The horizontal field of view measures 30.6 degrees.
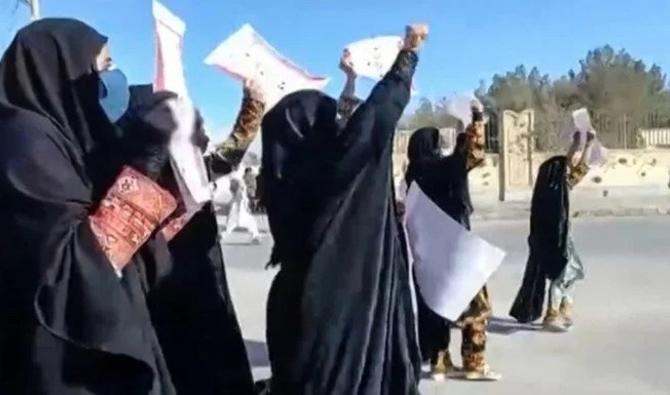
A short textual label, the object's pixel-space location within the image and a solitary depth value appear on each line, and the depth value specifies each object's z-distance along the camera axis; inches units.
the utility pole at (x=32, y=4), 547.2
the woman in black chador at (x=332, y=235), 147.0
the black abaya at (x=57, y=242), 109.3
